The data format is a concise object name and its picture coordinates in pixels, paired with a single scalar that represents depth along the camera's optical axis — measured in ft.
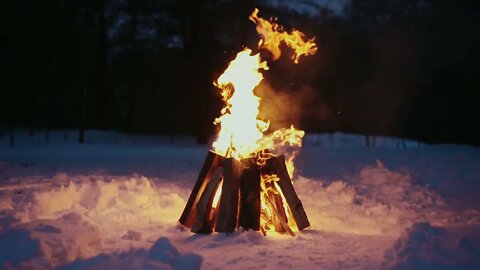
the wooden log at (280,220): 19.04
